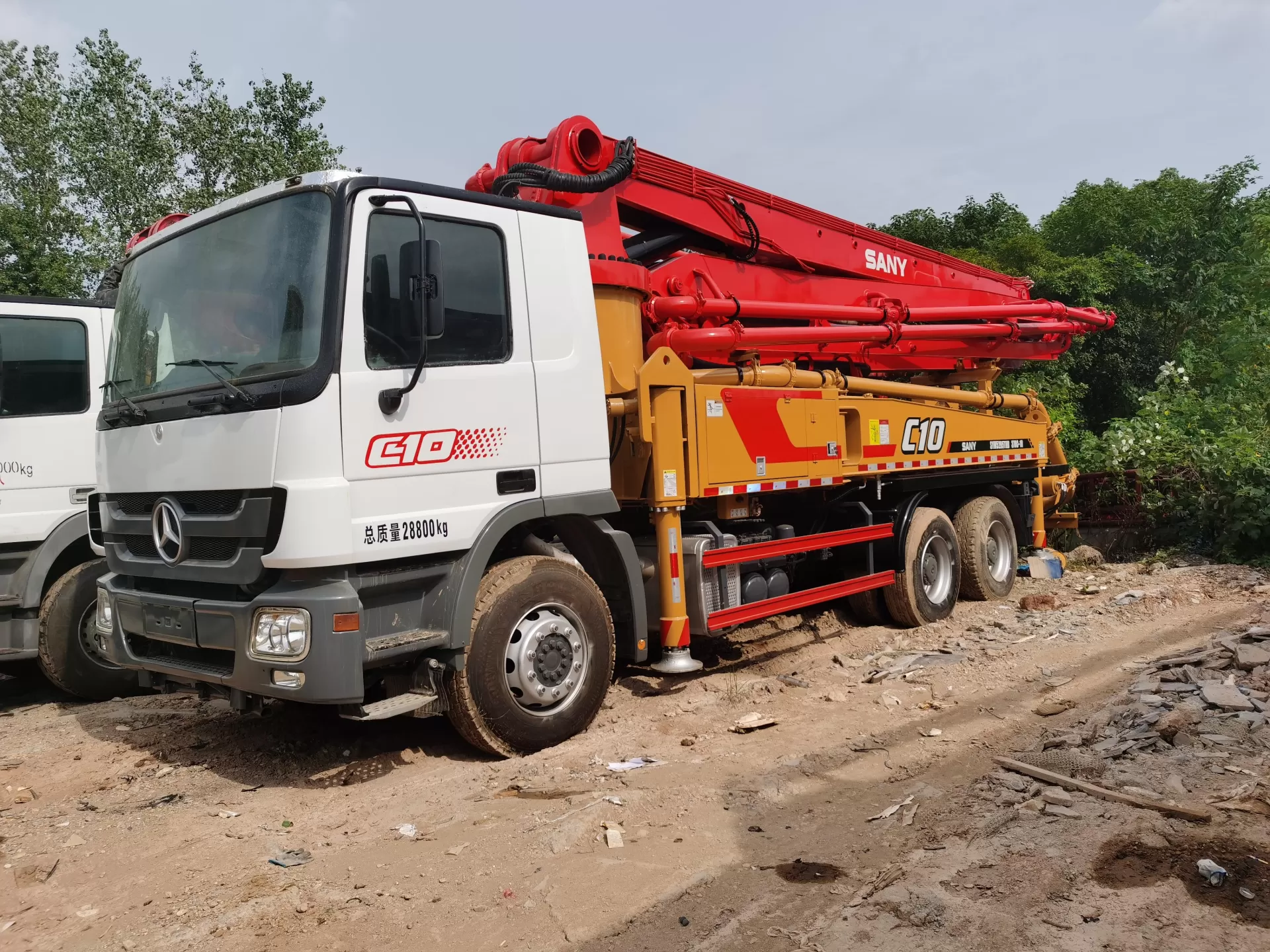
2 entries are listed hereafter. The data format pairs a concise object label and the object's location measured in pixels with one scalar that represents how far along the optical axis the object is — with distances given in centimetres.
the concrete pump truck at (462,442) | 412
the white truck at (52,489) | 601
